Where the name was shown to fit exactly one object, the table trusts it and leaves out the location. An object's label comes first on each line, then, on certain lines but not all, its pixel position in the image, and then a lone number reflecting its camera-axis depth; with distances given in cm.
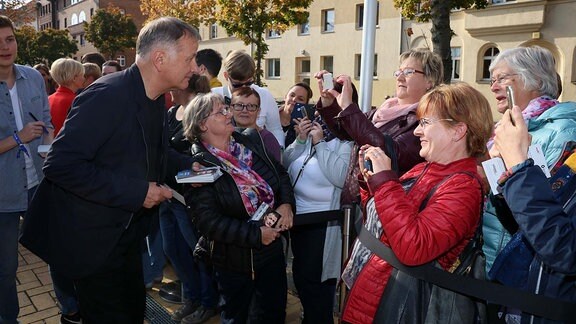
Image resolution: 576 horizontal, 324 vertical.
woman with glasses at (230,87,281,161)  326
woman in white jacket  281
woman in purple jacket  243
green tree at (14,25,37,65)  3634
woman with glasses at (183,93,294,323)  254
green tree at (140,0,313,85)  1892
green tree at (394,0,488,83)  959
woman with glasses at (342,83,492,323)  173
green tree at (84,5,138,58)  3597
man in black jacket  201
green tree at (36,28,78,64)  3844
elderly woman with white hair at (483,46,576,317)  187
